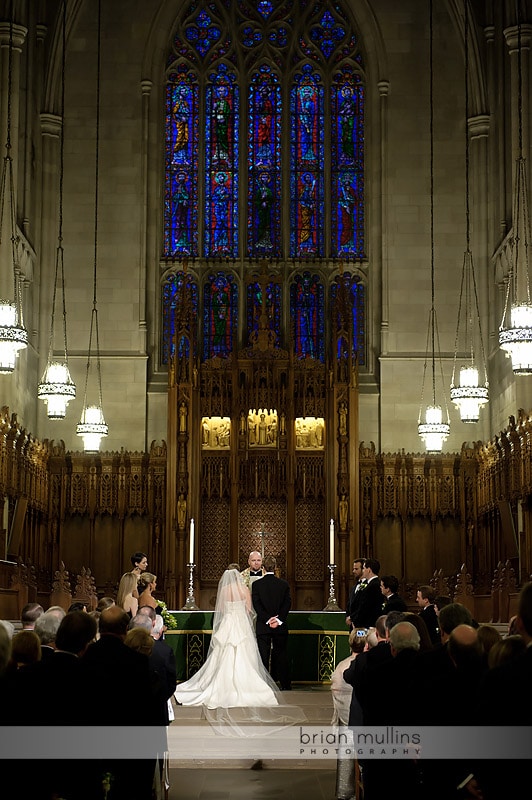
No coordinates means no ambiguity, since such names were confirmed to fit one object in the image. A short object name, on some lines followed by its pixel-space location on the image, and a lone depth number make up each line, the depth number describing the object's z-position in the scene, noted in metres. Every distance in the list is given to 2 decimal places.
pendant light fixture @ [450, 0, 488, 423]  26.03
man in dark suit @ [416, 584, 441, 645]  12.12
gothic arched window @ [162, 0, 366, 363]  27.44
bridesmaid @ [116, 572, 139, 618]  13.45
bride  14.72
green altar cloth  18.39
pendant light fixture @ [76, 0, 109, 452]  23.23
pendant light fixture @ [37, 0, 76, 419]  21.25
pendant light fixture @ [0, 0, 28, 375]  17.12
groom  17.09
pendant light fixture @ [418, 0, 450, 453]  23.22
